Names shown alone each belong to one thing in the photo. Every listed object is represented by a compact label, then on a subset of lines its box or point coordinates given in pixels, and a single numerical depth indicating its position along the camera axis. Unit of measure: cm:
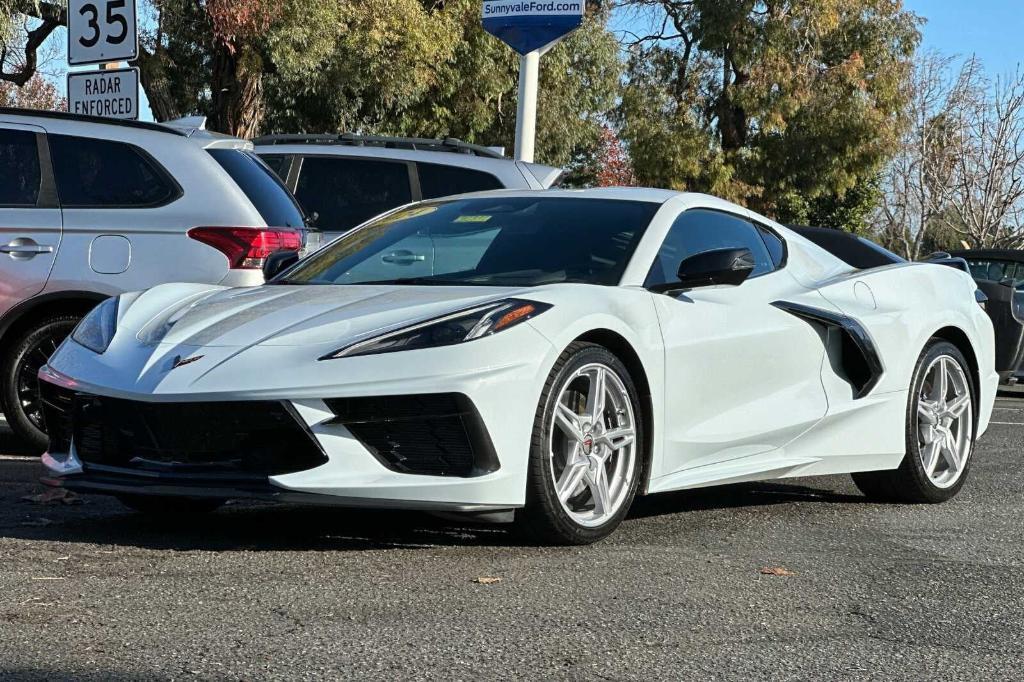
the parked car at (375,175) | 1652
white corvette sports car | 725
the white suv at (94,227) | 1146
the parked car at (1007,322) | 2017
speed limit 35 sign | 1599
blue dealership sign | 2076
